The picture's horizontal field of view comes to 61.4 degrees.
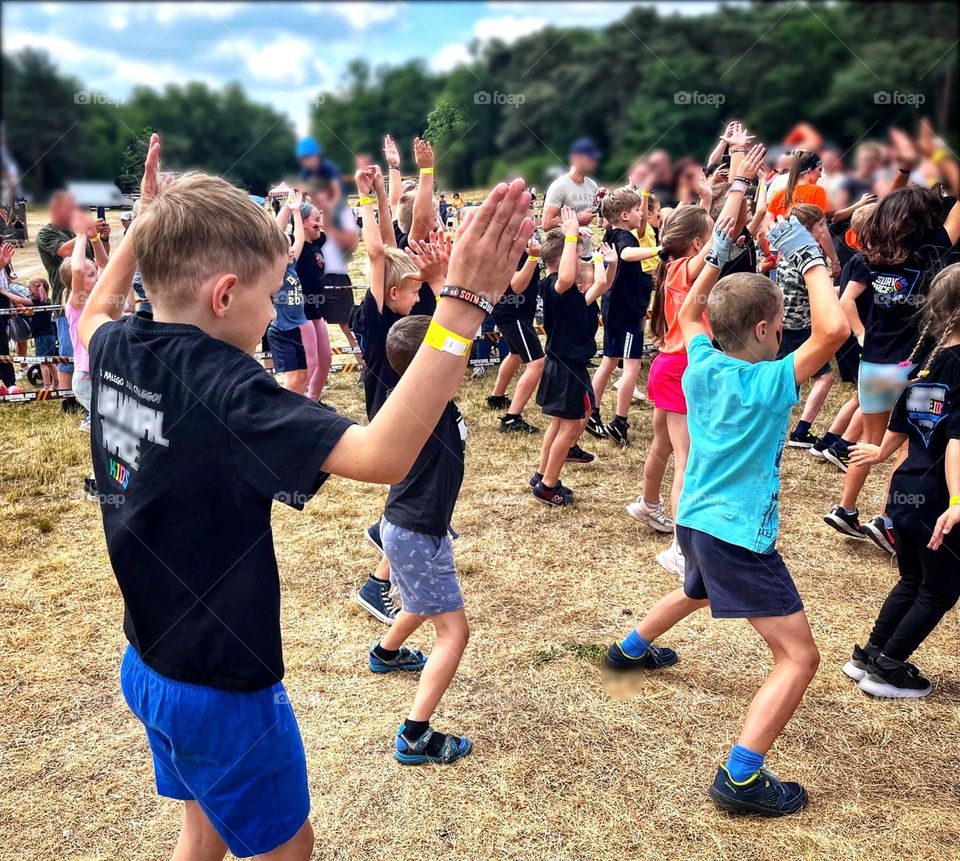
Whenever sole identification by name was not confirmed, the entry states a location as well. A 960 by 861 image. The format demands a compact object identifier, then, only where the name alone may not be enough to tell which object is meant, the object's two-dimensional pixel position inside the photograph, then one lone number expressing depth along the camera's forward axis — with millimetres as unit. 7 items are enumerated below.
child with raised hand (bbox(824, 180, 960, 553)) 4688
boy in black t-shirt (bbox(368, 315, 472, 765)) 3166
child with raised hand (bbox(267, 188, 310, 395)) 7508
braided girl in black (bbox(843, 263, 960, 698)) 3361
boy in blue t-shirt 2830
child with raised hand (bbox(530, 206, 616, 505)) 5754
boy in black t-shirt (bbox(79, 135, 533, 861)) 1390
